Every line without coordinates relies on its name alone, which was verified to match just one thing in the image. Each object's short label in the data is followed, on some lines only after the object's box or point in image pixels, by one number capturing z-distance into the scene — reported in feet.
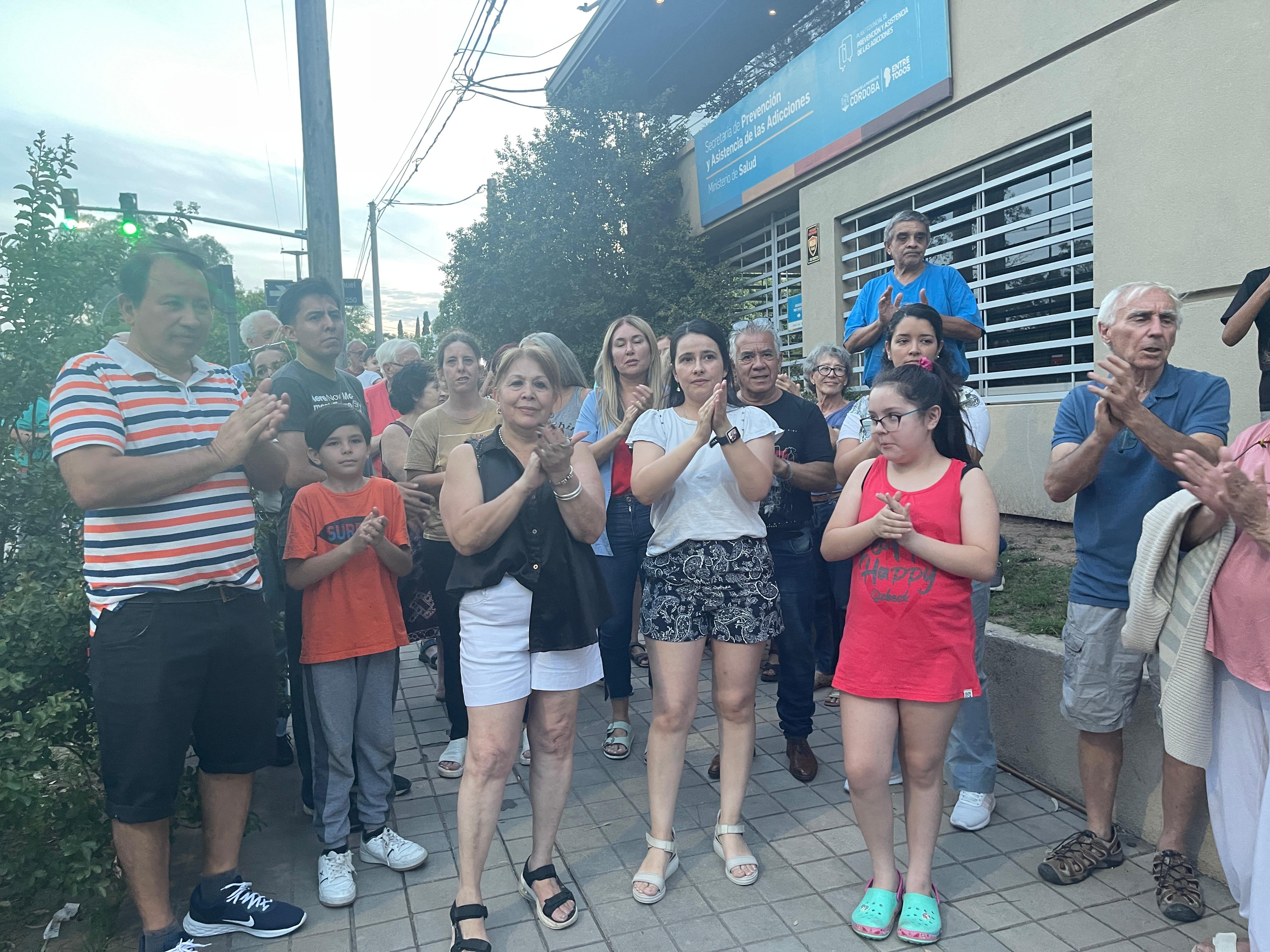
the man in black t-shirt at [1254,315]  13.76
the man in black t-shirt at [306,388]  12.19
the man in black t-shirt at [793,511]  13.26
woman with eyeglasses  16.31
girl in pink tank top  9.32
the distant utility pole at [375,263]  103.35
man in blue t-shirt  15.28
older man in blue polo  9.74
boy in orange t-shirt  11.09
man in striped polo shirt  8.91
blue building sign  27.99
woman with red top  14.08
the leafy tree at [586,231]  44.80
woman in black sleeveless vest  9.41
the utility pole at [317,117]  25.13
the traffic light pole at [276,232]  51.29
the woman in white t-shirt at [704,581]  10.67
